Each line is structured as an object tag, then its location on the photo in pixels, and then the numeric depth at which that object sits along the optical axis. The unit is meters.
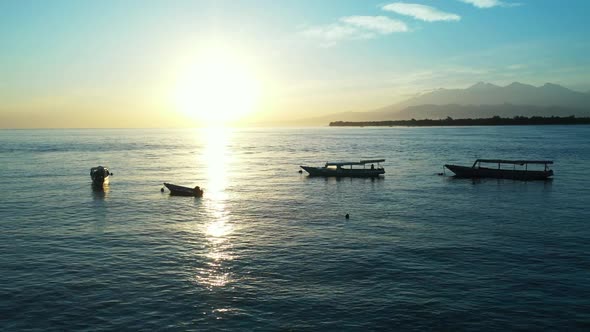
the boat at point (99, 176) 69.81
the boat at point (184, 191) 62.50
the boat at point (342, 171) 84.31
